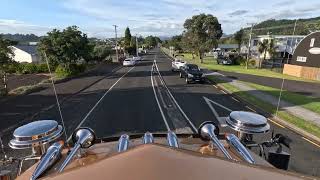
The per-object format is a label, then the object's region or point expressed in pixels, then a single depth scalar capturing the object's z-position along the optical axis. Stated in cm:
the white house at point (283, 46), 4526
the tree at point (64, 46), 2130
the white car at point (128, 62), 3447
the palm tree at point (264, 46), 3927
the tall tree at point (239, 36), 6000
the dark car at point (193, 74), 1820
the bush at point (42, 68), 2876
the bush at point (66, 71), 2238
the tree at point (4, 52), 1353
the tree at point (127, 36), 7789
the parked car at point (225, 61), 3756
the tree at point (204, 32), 4018
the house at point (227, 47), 8415
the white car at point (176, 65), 2566
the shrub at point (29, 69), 2869
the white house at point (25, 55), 4520
